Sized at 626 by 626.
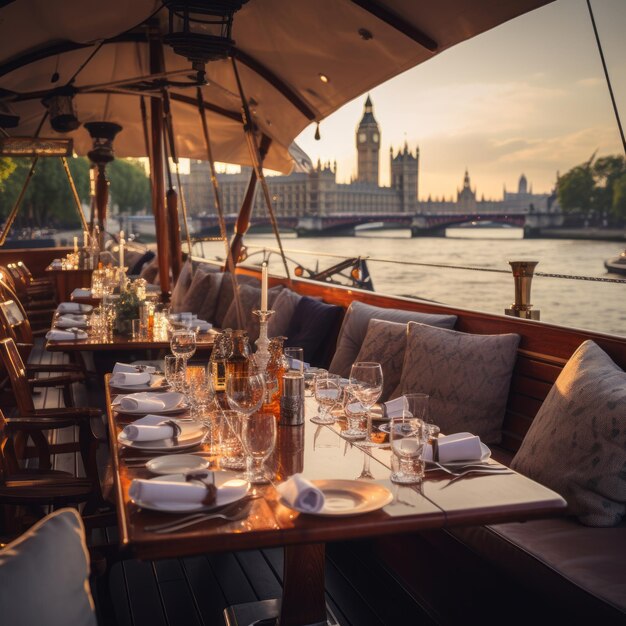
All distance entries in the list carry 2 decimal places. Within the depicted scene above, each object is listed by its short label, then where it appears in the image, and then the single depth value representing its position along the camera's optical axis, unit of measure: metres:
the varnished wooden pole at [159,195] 6.71
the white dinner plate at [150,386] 2.95
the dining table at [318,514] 1.50
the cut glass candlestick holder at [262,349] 2.59
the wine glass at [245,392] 2.04
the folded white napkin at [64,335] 4.36
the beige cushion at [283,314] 5.03
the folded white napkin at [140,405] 2.52
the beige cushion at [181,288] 7.07
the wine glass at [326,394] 2.41
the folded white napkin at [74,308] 5.77
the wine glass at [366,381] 2.28
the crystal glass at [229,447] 1.91
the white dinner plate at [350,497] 1.60
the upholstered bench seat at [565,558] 1.86
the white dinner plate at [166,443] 2.07
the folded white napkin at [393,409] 2.45
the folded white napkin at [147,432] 2.11
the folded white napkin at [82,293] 7.02
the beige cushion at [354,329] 4.09
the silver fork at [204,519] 1.49
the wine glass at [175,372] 2.79
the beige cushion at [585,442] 2.24
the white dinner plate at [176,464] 1.86
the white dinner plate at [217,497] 1.56
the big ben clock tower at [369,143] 52.56
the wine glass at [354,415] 2.28
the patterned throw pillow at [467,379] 3.15
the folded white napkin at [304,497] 1.58
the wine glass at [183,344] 2.98
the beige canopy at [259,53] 3.33
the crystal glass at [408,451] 1.86
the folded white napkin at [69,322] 4.96
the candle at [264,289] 2.48
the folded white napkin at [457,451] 1.98
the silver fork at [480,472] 1.90
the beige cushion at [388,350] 3.75
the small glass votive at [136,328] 4.57
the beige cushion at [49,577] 0.95
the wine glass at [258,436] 1.75
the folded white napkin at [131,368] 3.24
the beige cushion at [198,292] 7.04
